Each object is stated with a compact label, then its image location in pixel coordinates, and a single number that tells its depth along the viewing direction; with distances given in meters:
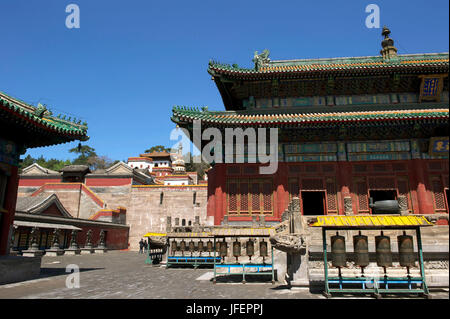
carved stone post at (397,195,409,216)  10.04
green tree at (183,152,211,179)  88.12
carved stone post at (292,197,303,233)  9.50
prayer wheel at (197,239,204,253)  16.09
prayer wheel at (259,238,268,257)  11.95
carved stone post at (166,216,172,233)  17.25
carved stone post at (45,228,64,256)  25.73
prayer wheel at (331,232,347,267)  8.09
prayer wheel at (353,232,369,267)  7.91
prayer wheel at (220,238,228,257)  12.43
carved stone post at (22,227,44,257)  22.30
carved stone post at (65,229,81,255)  27.96
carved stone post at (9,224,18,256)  22.74
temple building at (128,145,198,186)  63.44
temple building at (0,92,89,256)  11.62
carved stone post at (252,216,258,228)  14.91
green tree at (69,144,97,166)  92.82
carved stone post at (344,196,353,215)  10.09
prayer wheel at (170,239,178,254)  16.80
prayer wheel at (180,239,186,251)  16.67
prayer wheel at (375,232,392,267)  7.92
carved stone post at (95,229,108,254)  32.28
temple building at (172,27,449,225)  15.70
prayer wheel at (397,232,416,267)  7.89
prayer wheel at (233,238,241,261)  11.45
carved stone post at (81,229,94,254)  30.25
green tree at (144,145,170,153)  104.82
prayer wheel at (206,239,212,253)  16.52
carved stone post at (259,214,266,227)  13.89
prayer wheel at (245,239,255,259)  11.54
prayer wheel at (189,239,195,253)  16.44
